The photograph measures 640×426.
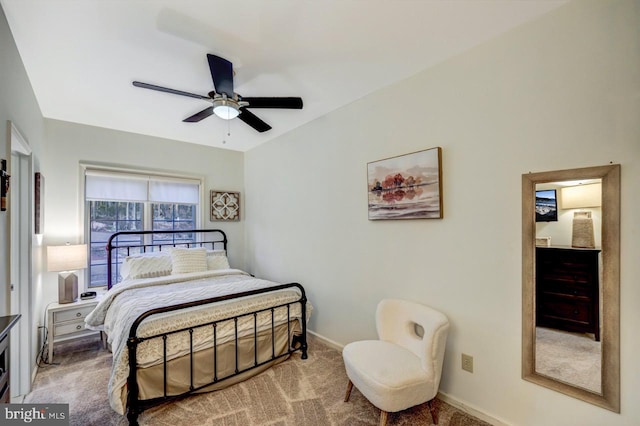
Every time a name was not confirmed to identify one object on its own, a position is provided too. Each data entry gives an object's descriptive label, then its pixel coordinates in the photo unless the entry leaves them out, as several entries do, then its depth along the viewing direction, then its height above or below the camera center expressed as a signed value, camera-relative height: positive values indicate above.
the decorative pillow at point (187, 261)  3.57 -0.60
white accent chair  1.81 -1.04
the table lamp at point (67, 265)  2.97 -0.54
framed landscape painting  2.28 +0.24
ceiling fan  1.94 +0.90
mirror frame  1.51 -0.41
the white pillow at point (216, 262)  3.88 -0.67
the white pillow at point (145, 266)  3.38 -0.64
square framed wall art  4.53 +0.13
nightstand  2.85 -1.09
